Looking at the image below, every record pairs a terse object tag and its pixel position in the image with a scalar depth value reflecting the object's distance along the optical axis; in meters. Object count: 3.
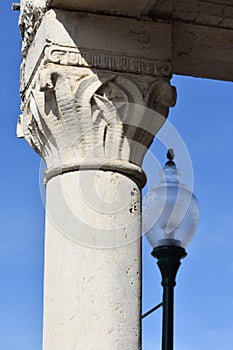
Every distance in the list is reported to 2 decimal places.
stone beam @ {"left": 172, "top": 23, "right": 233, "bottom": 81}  10.59
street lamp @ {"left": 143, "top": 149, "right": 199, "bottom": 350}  12.21
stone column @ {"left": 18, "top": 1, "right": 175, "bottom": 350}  9.44
